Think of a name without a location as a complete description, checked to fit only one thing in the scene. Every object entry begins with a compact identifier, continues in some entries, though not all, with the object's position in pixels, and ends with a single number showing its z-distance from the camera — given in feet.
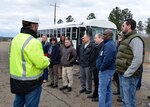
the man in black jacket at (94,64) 11.04
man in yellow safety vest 5.83
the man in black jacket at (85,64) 12.32
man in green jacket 7.24
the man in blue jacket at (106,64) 8.74
